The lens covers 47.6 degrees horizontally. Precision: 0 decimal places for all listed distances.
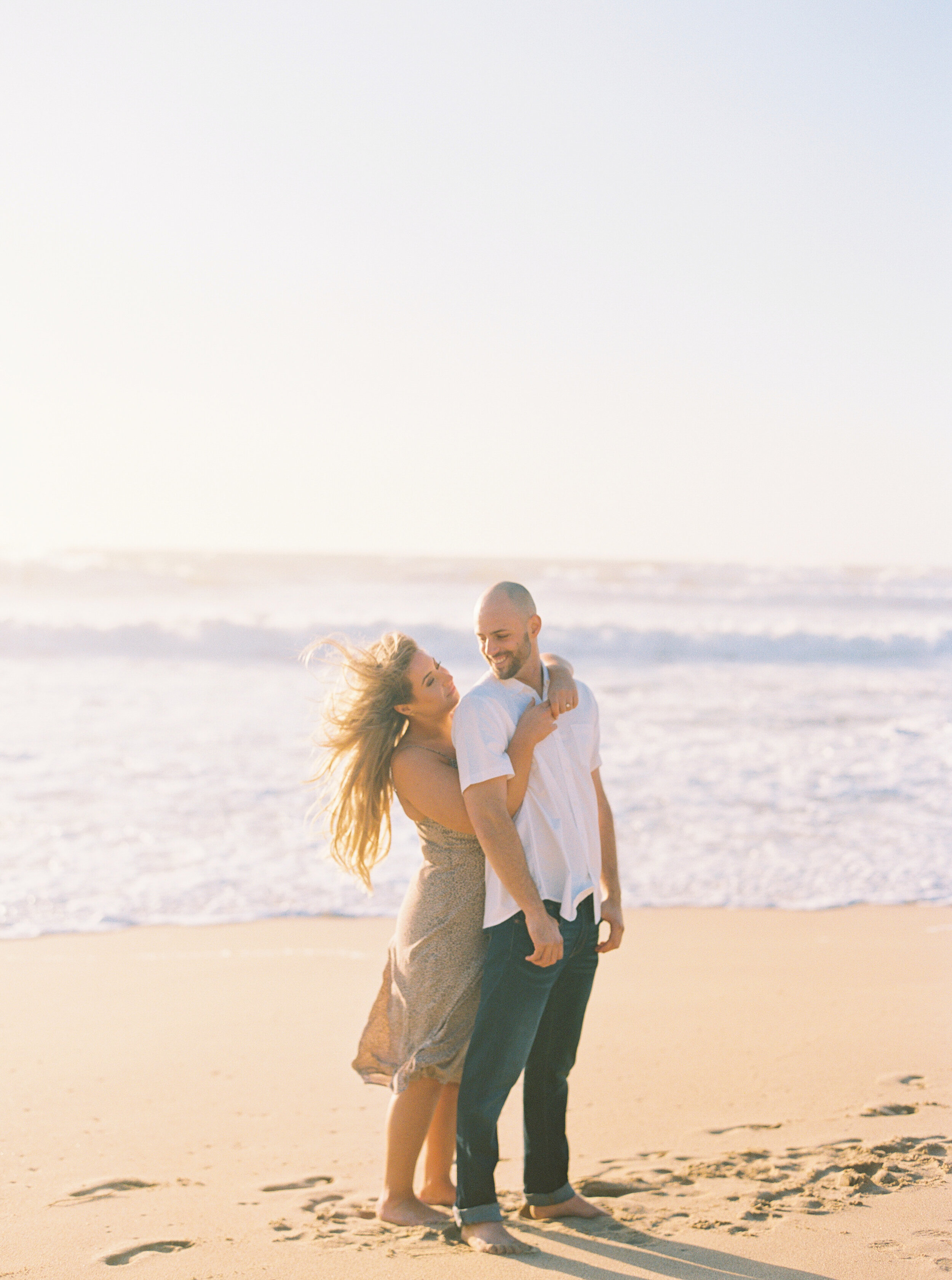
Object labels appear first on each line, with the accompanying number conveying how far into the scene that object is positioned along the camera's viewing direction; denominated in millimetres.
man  3041
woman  3305
